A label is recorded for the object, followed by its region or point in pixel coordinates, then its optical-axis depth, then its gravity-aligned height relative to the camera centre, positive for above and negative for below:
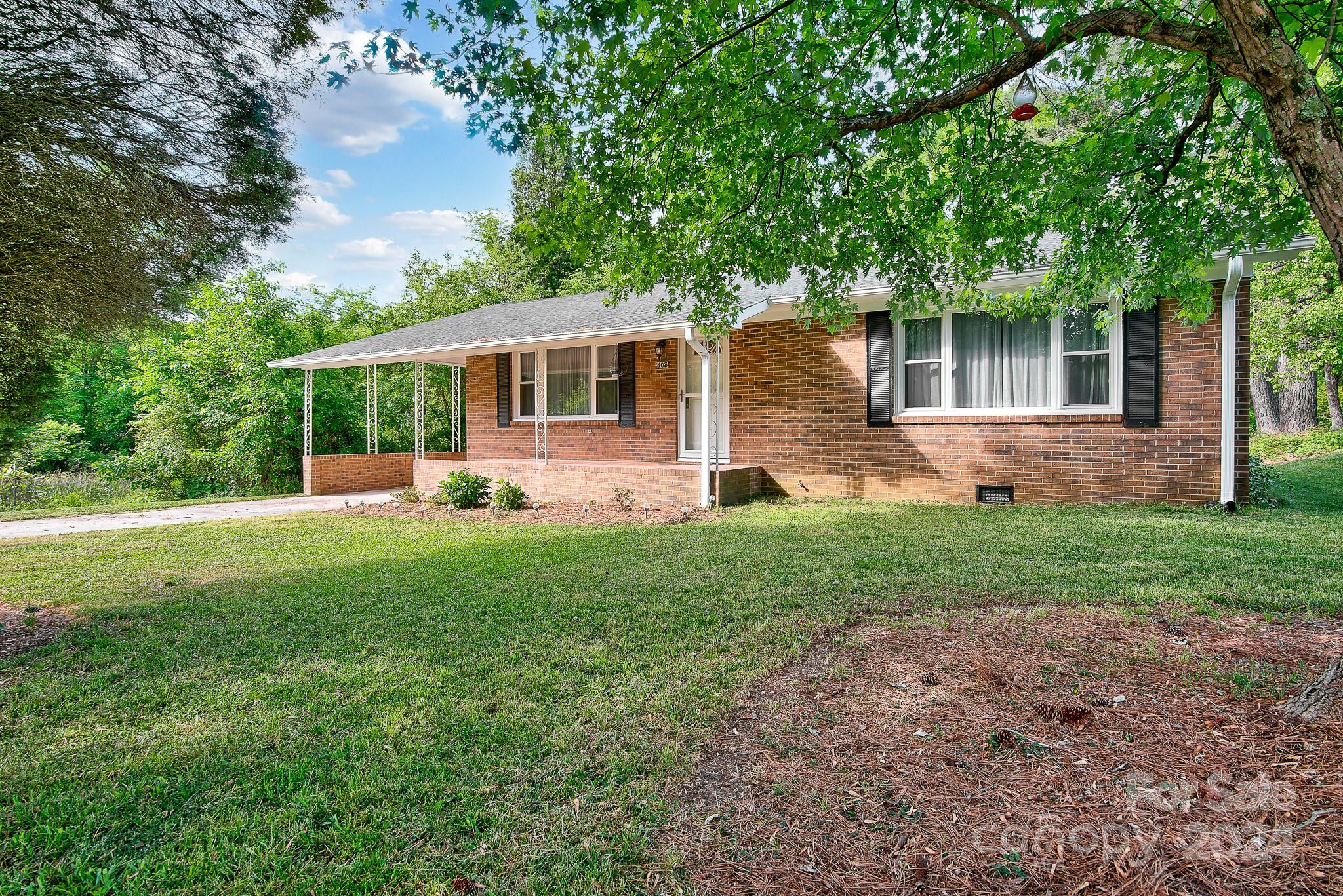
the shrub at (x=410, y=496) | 11.60 -0.97
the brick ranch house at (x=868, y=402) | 8.12 +0.54
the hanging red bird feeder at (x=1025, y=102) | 4.81 +2.42
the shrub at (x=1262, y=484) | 8.28 -0.62
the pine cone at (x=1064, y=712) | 2.68 -1.09
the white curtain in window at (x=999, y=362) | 8.95 +1.04
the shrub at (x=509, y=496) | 10.33 -0.85
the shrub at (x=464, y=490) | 10.63 -0.78
